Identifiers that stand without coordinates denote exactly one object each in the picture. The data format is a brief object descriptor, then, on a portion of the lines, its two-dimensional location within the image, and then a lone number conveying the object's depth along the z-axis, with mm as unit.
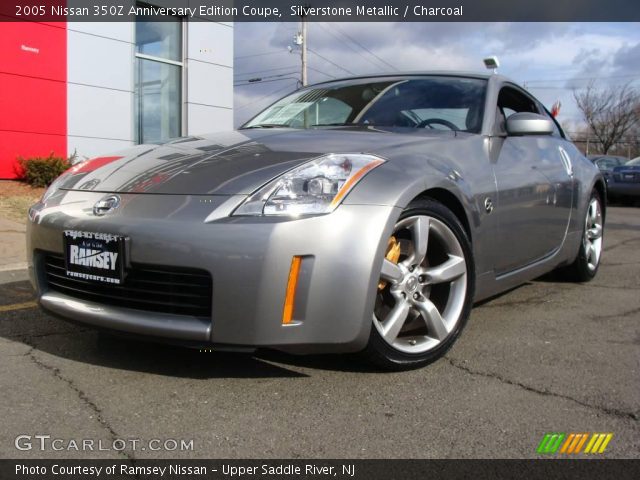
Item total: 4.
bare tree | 50662
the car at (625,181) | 13977
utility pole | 30703
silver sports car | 2301
